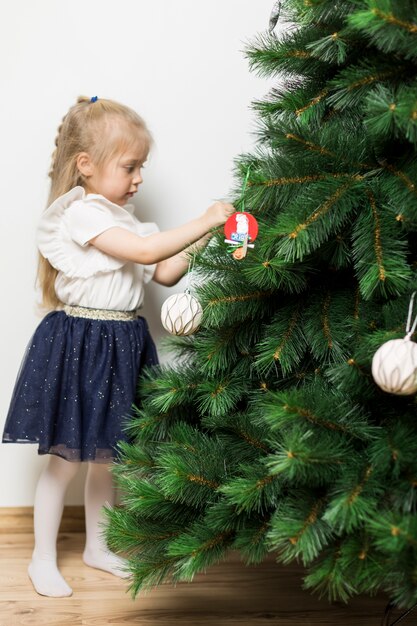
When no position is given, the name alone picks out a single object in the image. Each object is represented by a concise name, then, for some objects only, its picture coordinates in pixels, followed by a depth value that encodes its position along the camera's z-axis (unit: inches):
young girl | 58.9
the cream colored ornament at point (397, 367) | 34.4
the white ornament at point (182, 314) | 44.4
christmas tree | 36.1
